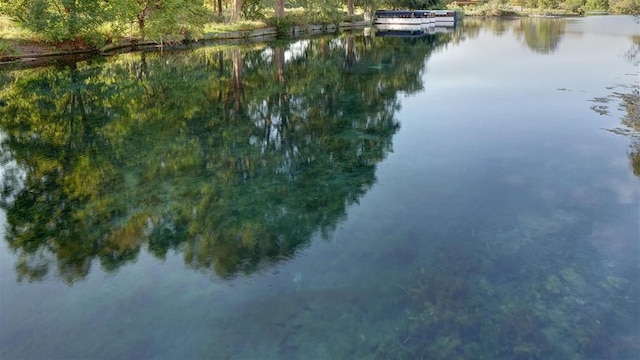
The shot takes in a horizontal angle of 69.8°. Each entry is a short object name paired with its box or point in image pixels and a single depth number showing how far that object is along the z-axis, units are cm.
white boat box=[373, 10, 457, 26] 6097
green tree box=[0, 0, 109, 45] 2953
